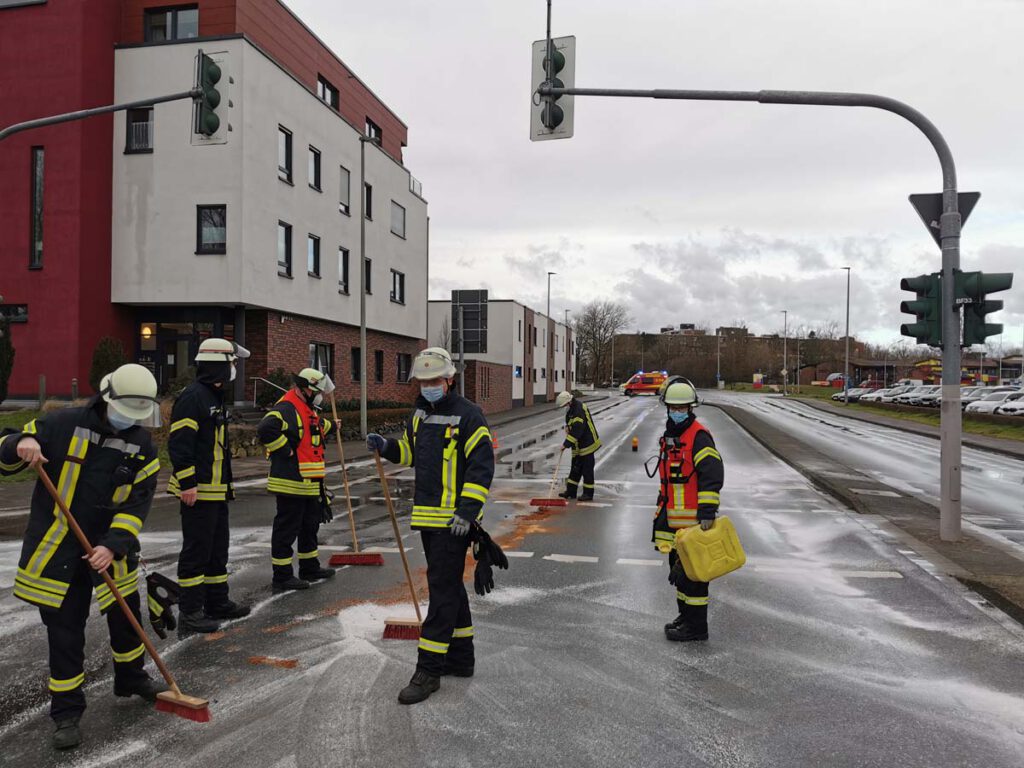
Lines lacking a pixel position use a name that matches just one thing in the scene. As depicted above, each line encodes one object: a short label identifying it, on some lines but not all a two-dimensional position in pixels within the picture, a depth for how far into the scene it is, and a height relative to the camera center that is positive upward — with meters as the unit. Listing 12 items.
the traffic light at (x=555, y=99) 8.59 +3.33
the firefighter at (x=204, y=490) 5.39 -0.82
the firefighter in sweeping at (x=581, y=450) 11.95 -1.09
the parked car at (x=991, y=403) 37.12 -0.83
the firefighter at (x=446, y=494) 4.38 -0.69
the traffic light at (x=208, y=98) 8.82 +3.40
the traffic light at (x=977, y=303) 8.33 +0.96
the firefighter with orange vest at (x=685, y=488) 5.14 -0.75
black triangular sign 8.86 +2.17
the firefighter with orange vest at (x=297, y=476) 6.30 -0.83
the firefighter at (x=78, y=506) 3.61 -0.65
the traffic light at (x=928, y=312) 8.59 +0.87
